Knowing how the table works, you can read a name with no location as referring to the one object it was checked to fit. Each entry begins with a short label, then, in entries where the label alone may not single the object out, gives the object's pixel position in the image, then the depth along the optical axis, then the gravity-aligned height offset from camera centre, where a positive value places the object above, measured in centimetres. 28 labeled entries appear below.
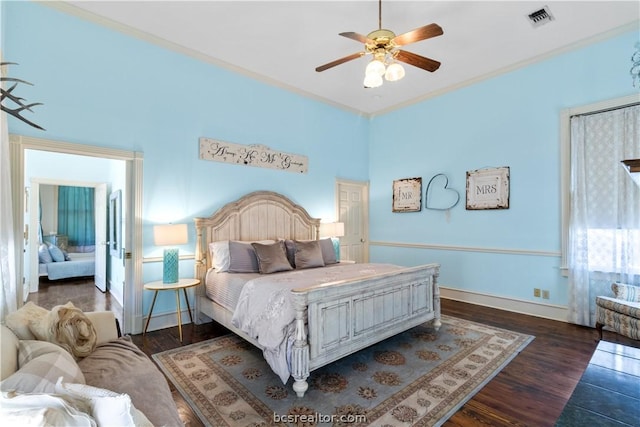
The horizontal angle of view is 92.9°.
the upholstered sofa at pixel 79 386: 94 -63
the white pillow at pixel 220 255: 359 -48
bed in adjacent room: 612 -104
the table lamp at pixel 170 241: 333 -29
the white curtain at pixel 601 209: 328 +5
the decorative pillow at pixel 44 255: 616 -81
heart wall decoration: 484 +32
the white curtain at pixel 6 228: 220 -9
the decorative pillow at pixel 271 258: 351 -51
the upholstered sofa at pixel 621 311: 274 -91
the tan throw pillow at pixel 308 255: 388 -52
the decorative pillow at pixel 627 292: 297 -77
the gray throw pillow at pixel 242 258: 354 -52
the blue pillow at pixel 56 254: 633 -80
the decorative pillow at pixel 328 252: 431 -53
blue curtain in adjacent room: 764 +1
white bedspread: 233 -79
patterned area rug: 200 -132
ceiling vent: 310 +207
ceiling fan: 246 +145
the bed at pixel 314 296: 232 -75
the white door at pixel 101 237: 546 -41
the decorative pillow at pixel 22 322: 160 -57
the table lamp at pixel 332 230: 505 -25
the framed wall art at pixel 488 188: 425 +38
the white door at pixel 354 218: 568 -6
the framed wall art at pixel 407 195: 525 +35
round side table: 322 -77
